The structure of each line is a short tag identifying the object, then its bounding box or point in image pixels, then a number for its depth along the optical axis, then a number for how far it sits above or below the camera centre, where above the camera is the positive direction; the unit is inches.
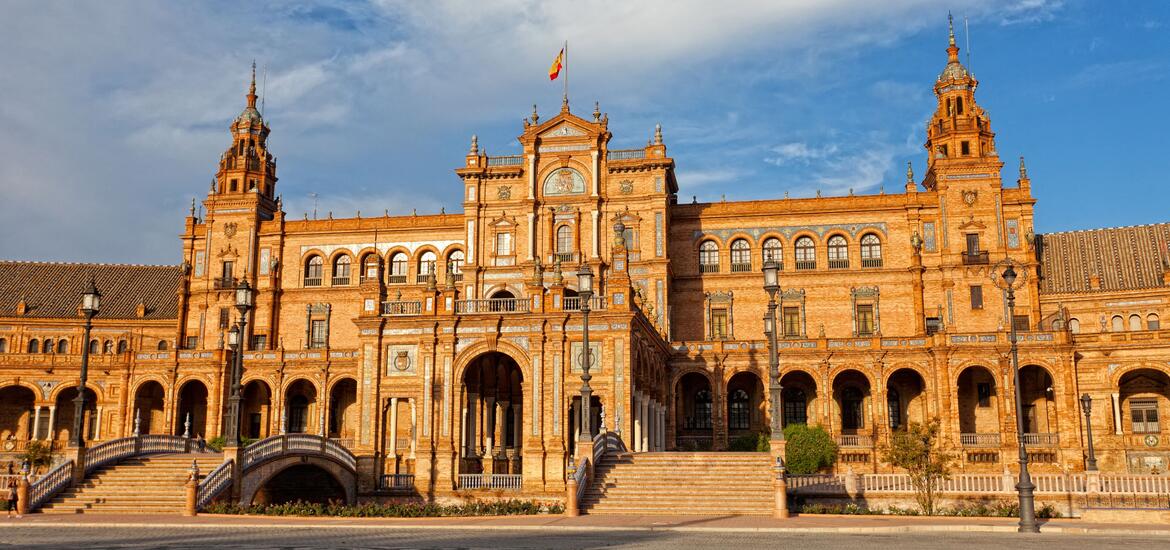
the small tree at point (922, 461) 1245.1 -27.1
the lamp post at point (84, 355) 1220.5 +105.1
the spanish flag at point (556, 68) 2207.6 +814.2
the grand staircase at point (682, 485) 1173.1 -54.7
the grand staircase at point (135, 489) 1188.5 -59.0
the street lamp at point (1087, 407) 1727.4 +54.8
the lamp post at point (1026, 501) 939.3 -57.8
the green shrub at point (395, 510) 1129.6 -80.0
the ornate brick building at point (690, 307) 2033.7 +312.4
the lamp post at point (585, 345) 1218.6 +114.9
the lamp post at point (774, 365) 1165.7 +87.8
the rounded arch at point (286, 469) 1301.4 -44.5
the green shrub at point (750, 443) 1809.8 -6.6
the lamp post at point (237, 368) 1221.1 +90.3
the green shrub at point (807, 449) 1689.2 -16.3
